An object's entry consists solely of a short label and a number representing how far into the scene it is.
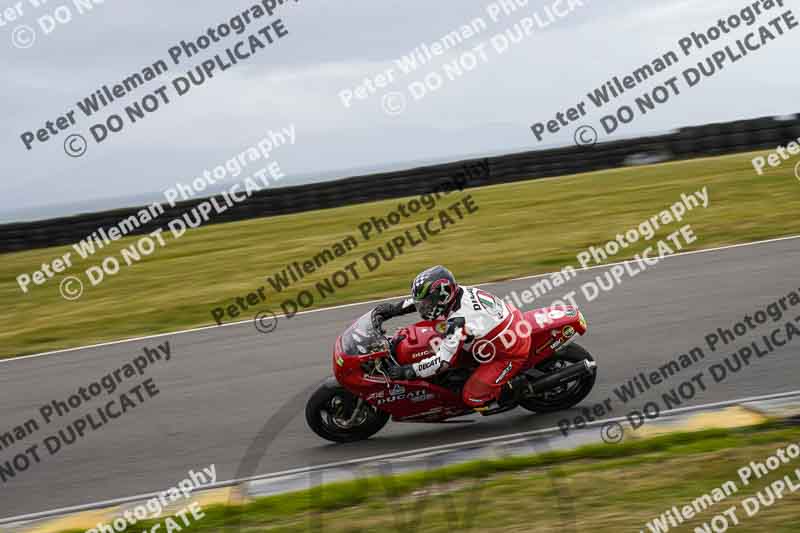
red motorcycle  14.40
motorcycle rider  13.91
